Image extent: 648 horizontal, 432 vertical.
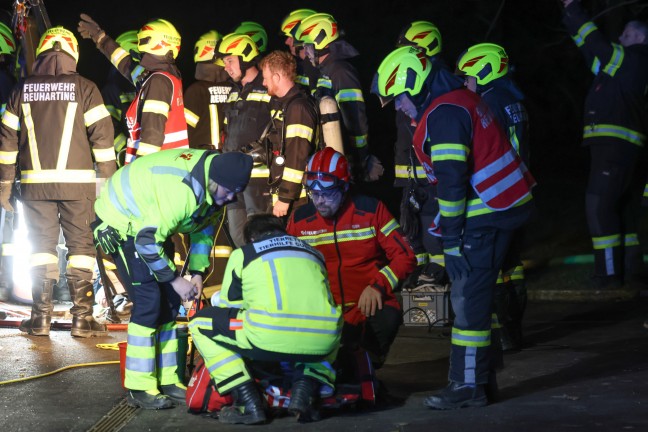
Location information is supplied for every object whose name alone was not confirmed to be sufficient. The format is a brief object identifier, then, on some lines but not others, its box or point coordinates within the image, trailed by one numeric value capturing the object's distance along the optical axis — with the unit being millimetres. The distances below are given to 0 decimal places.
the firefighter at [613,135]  17246
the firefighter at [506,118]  13658
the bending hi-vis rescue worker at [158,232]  10789
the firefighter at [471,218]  10492
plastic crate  15383
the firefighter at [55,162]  15234
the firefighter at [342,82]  16190
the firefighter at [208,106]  17047
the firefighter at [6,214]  17444
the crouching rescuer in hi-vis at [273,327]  10287
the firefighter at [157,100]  15520
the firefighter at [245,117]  15756
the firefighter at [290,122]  14936
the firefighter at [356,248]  11988
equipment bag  10672
